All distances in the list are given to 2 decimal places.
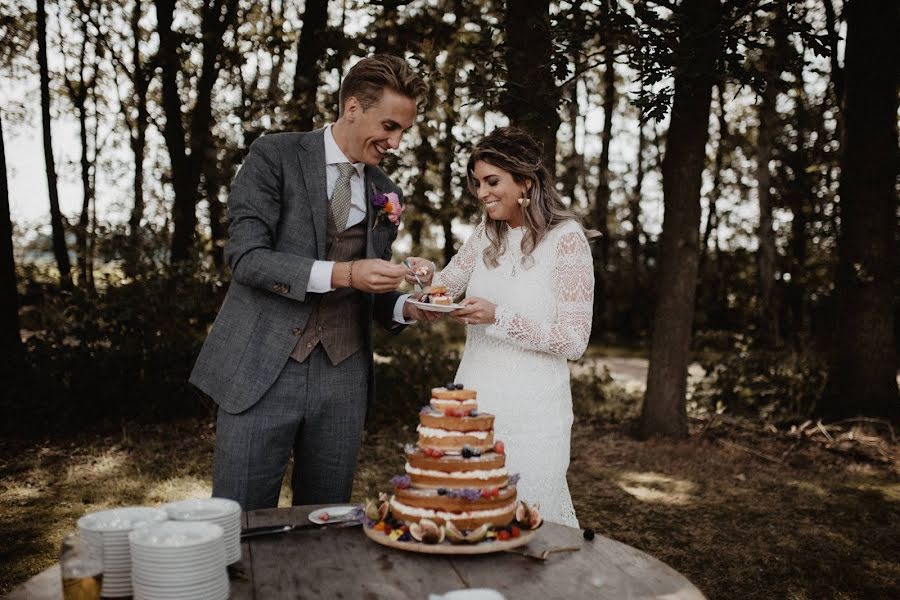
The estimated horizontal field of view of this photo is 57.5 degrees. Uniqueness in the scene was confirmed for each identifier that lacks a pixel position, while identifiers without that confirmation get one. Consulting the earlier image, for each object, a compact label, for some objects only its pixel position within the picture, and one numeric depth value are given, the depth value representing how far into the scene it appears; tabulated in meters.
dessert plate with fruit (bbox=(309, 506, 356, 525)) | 2.64
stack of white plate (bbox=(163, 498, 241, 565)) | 2.08
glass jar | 1.84
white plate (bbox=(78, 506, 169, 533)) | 1.94
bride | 3.46
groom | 2.97
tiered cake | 2.42
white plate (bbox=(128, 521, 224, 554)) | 1.84
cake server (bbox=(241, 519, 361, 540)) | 2.48
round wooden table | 2.13
